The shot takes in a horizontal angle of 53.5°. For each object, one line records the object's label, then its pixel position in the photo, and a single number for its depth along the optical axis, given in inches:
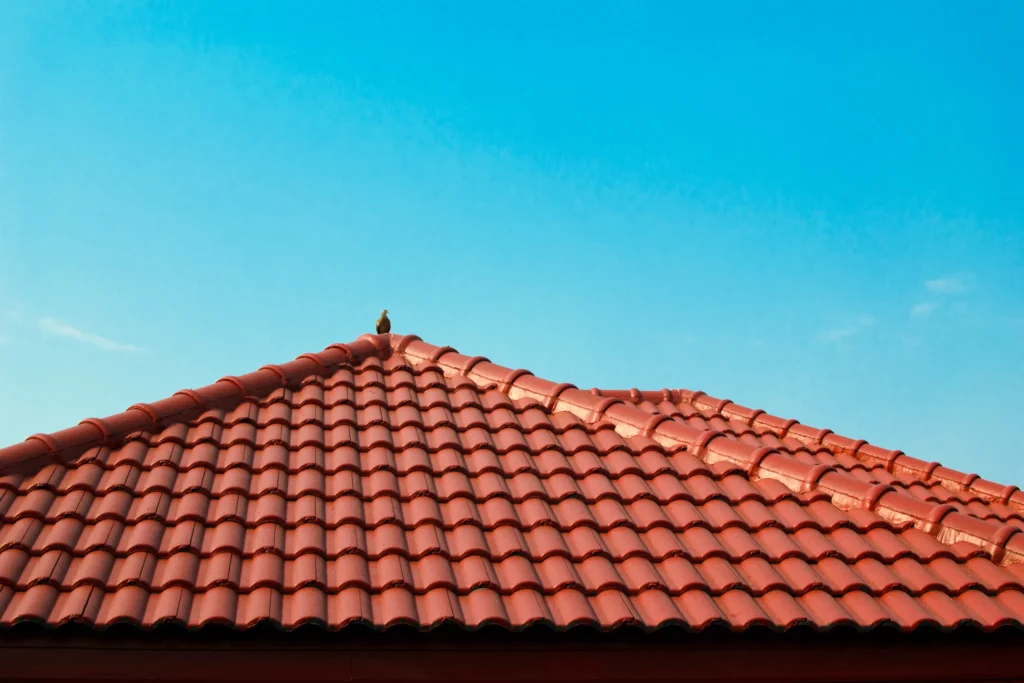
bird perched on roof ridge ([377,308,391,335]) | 395.5
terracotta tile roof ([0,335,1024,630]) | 225.8
